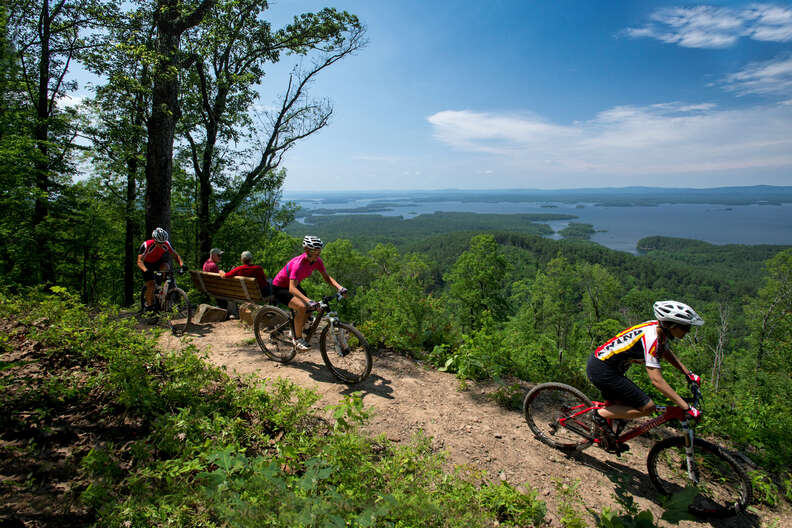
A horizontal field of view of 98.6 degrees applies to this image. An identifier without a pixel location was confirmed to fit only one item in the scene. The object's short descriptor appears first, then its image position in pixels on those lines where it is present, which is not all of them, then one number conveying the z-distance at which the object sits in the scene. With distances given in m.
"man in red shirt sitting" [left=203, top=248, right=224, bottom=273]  8.68
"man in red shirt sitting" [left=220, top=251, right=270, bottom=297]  7.20
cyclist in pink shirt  4.93
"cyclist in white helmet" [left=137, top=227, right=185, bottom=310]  6.72
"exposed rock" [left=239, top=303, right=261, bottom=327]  7.35
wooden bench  7.00
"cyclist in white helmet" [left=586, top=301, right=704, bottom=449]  3.19
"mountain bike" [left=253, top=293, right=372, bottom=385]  4.82
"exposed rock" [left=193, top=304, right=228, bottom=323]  7.49
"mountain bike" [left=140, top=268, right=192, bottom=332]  6.89
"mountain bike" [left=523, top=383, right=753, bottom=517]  3.20
